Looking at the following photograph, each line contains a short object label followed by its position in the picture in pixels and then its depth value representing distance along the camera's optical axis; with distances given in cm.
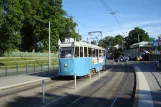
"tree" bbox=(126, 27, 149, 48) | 13362
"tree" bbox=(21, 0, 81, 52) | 6297
